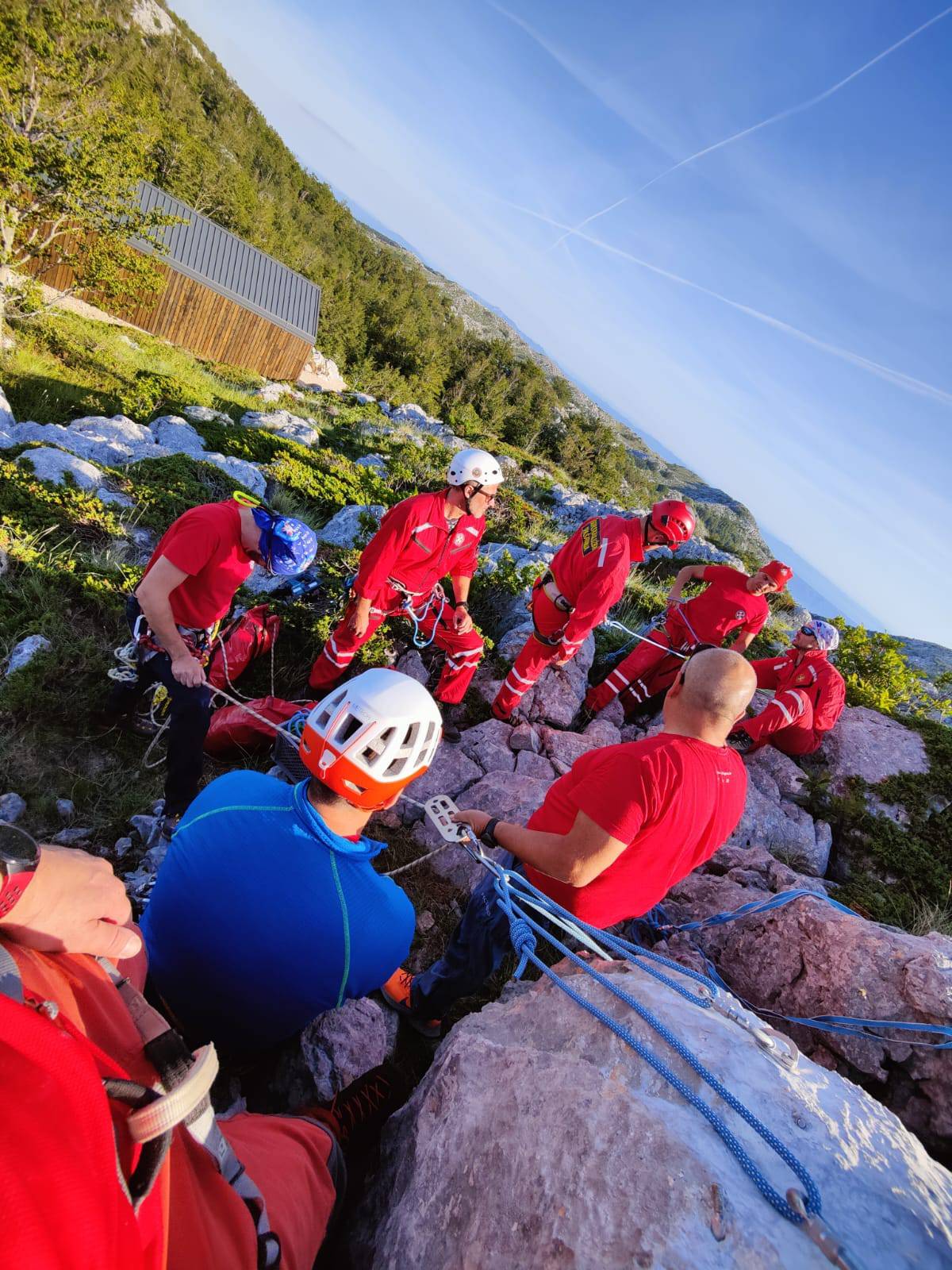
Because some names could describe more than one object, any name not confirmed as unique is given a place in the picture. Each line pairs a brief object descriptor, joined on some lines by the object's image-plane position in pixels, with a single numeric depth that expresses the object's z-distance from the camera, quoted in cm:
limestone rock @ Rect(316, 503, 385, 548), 831
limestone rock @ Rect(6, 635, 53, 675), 452
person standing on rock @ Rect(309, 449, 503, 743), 517
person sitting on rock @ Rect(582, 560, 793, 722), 684
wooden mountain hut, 2320
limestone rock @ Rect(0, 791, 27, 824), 367
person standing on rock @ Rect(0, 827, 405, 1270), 70
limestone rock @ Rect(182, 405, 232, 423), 1255
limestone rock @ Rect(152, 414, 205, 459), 1034
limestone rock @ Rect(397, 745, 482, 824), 508
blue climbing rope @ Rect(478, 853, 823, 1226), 124
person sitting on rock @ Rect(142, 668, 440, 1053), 211
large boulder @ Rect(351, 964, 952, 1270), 120
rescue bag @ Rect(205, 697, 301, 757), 482
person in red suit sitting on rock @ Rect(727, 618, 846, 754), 612
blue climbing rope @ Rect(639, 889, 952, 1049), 254
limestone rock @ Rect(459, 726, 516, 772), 550
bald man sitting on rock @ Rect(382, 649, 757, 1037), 239
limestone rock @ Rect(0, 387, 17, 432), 812
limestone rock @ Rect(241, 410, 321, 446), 1428
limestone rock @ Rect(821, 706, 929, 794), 632
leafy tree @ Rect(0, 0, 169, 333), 1158
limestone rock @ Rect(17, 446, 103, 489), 666
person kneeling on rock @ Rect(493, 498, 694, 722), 561
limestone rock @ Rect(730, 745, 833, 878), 545
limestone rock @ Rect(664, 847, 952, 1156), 259
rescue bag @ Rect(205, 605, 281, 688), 516
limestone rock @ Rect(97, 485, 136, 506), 680
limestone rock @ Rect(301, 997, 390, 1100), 276
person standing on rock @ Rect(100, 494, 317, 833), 370
